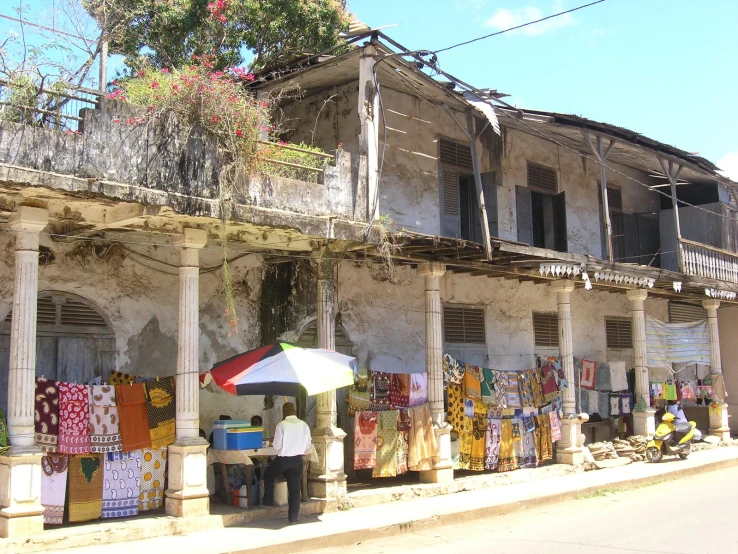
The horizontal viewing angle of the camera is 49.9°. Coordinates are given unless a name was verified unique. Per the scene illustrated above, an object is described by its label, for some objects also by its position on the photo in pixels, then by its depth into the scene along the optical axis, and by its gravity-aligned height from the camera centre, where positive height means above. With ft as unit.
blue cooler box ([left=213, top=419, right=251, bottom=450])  33.30 -1.55
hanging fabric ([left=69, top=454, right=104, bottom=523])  30.01 -3.51
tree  60.23 +28.03
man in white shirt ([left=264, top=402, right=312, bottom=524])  31.50 -2.58
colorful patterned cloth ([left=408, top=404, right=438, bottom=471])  40.45 -2.83
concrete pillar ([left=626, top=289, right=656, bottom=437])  55.57 +0.55
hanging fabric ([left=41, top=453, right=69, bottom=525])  29.12 -3.34
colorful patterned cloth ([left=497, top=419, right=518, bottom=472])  46.06 -3.79
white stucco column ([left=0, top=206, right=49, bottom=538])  26.09 -0.08
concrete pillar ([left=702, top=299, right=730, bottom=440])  63.05 +1.50
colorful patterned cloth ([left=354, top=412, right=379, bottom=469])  38.91 -2.56
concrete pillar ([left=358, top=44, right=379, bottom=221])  36.42 +12.24
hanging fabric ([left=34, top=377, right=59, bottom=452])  29.07 -0.72
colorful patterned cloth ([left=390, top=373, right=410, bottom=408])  40.96 -0.18
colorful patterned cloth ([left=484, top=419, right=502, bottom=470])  45.03 -3.41
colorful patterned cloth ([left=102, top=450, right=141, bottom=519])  31.07 -3.55
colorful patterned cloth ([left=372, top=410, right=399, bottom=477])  39.68 -2.88
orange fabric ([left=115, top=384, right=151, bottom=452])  31.50 -0.95
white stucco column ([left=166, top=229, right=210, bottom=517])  30.53 -0.60
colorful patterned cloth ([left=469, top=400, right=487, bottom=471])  44.39 -2.90
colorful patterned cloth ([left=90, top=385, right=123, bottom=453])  30.78 -1.05
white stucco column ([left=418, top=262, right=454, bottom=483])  40.83 +0.60
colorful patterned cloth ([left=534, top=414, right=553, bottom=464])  48.34 -3.26
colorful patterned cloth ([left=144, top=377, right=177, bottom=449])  32.45 -0.71
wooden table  33.01 -2.90
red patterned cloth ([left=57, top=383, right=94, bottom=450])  29.81 -0.91
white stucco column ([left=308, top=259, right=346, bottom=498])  35.29 -1.89
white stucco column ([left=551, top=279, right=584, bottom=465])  48.93 -0.54
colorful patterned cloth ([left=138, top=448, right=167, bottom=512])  32.14 -3.47
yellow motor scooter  52.29 -4.02
